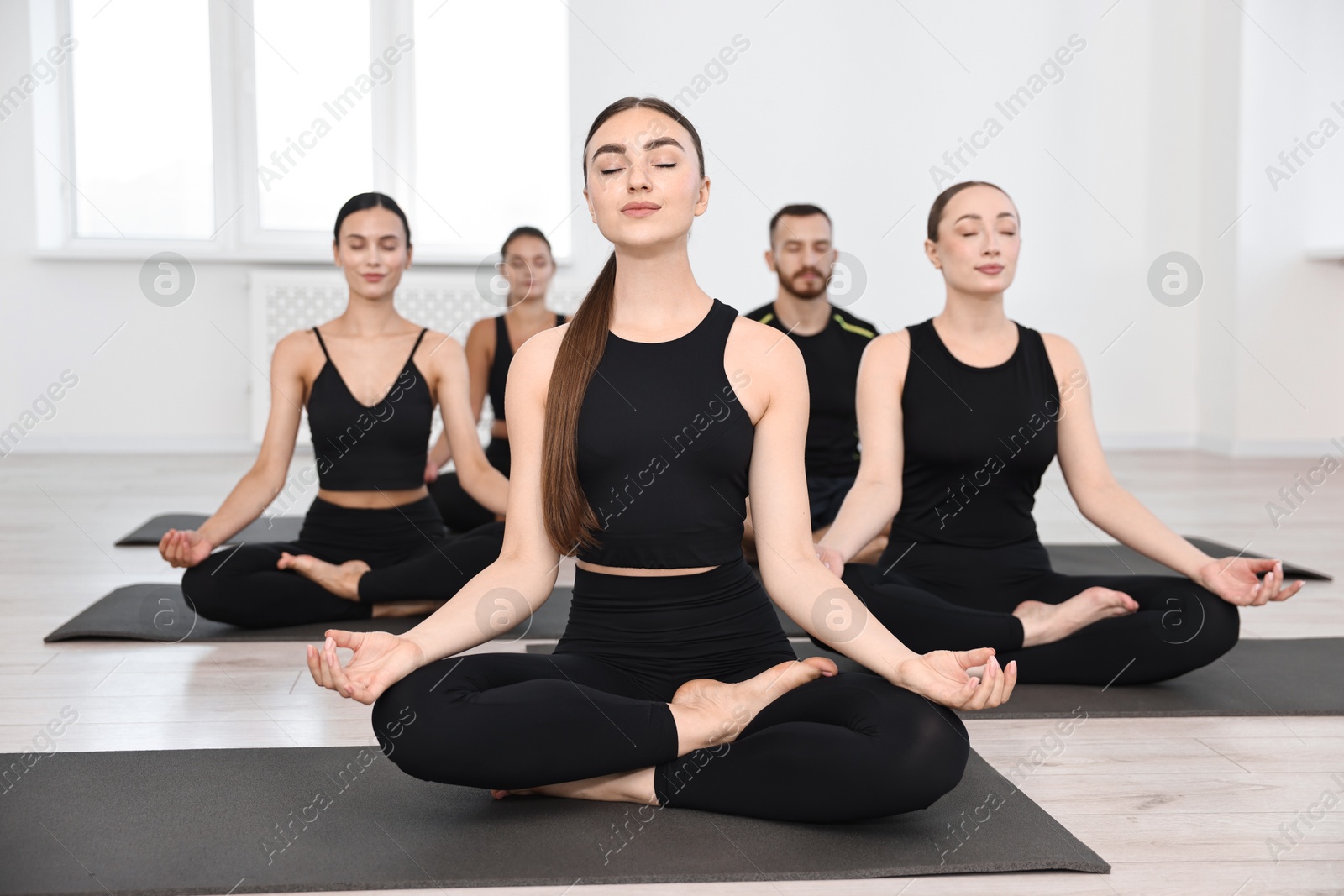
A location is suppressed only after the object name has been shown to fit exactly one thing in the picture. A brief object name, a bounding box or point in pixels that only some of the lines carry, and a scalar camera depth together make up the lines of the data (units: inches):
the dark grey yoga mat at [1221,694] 80.0
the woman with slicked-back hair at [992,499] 84.6
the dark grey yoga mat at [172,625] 99.1
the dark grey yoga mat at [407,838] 53.3
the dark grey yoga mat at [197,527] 142.4
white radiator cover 226.7
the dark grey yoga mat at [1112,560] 127.4
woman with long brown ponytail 57.0
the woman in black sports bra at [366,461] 105.0
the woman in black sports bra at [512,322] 149.2
